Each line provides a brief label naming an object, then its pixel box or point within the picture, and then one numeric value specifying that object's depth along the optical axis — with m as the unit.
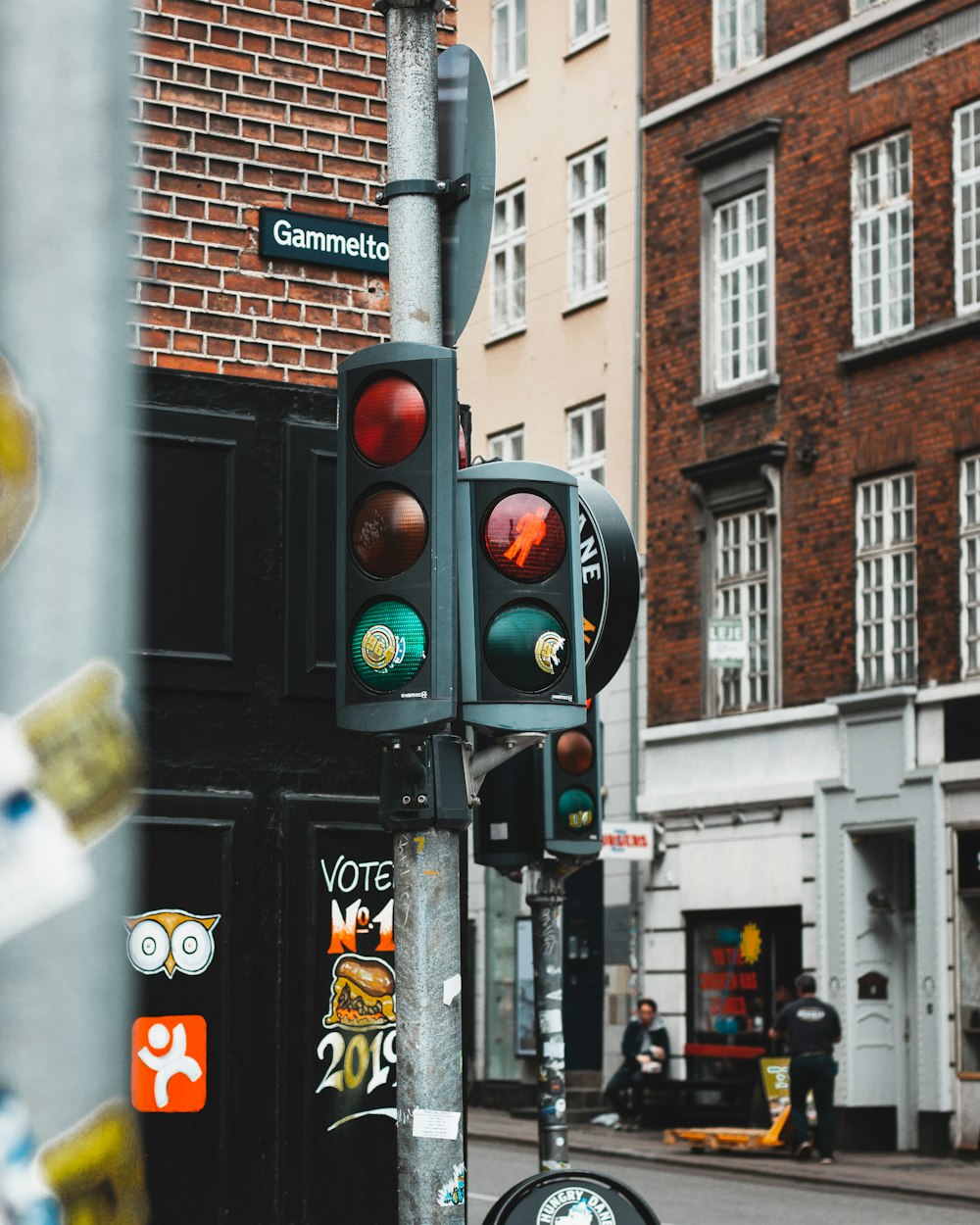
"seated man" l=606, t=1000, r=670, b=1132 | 41.56
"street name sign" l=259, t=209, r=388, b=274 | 13.44
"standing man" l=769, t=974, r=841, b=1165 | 34.16
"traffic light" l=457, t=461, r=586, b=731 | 8.85
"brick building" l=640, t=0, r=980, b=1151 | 36.59
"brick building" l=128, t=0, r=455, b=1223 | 12.70
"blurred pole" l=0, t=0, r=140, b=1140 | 2.58
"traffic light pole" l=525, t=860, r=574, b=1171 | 18.78
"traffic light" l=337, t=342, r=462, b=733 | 8.69
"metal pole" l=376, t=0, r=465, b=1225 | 8.68
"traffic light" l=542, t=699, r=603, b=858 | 17.80
